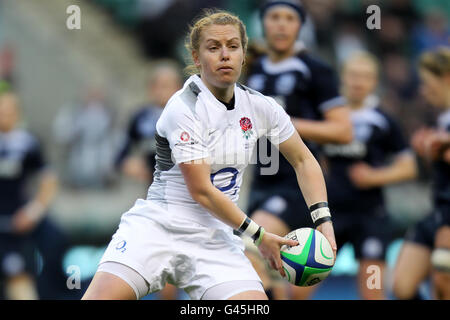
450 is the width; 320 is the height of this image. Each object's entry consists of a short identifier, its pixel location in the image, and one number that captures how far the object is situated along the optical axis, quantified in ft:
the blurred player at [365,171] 49.70
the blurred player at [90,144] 77.15
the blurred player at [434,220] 44.65
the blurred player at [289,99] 42.42
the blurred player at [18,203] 63.72
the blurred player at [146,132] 57.72
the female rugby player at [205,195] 28.60
